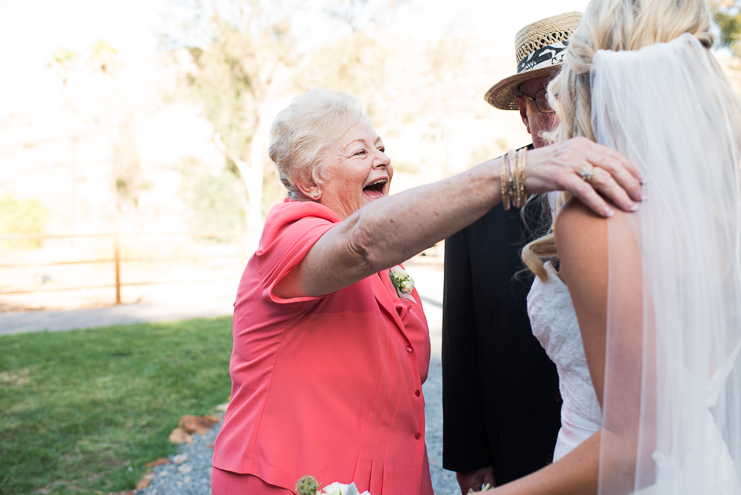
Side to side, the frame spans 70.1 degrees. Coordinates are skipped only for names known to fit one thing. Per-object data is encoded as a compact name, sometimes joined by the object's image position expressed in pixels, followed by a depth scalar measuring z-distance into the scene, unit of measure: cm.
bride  115
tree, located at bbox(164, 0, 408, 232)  2017
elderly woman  150
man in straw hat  228
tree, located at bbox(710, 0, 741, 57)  905
